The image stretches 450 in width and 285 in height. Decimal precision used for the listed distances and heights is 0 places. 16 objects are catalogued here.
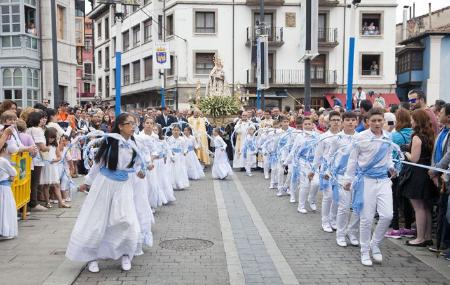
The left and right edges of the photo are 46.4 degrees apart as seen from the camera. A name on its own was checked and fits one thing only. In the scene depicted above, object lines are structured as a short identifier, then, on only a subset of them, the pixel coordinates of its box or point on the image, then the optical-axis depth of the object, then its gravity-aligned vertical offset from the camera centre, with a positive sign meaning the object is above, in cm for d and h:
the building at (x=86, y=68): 7512 +723
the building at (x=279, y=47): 3772 +500
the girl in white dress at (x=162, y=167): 1046 -106
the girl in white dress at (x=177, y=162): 1297 -116
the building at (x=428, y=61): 3634 +395
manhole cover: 738 -186
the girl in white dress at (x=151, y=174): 943 -108
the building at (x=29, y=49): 2727 +351
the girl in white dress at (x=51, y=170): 1014 -107
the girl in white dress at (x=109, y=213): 614 -117
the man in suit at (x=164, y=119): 1745 -12
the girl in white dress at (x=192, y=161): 1488 -134
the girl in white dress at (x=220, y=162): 1508 -135
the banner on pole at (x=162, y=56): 2352 +270
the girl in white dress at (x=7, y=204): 766 -132
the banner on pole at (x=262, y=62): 2131 +219
